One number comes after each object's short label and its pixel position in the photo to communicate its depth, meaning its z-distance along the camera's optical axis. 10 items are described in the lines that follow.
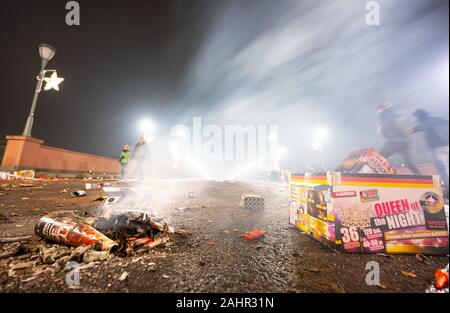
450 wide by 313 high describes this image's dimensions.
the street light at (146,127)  25.77
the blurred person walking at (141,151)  11.75
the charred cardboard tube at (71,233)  1.69
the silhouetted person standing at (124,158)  10.44
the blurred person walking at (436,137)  4.28
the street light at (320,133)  22.28
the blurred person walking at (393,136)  4.00
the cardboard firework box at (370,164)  2.24
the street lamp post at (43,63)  8.62
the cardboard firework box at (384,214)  1.92
